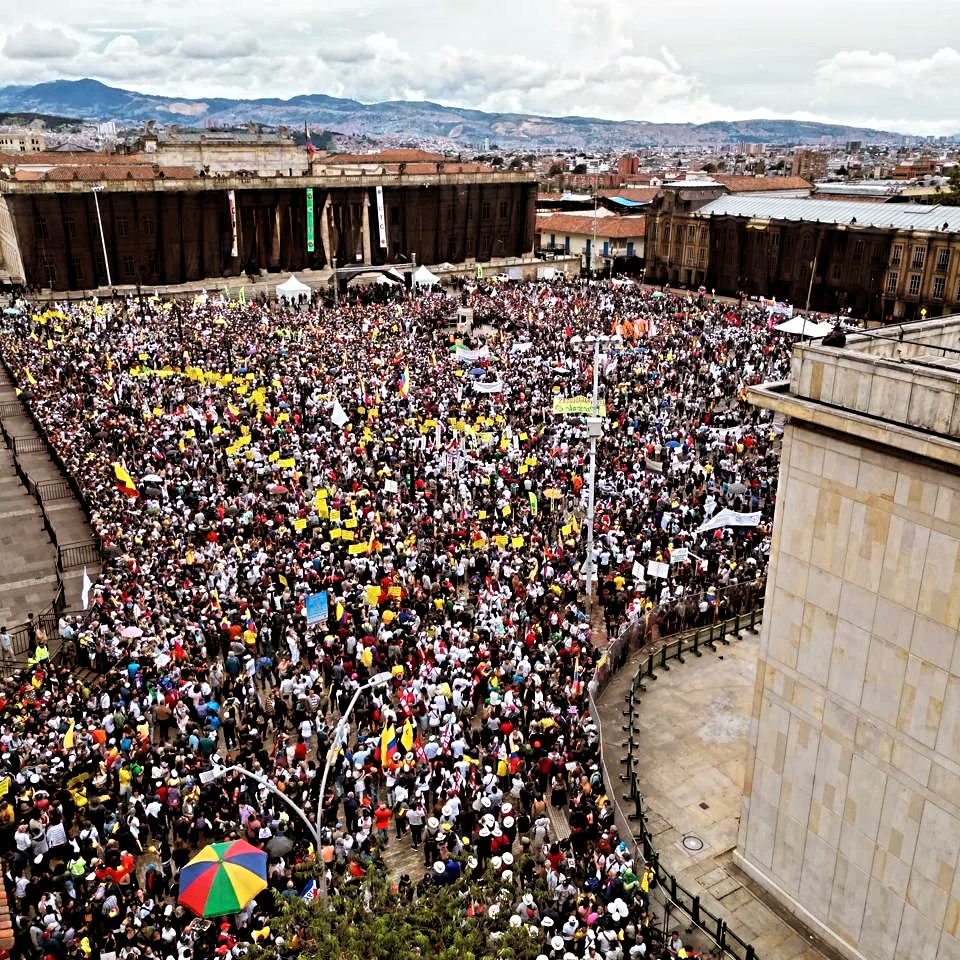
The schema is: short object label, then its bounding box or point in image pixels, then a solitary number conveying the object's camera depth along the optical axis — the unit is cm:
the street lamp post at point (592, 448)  2203
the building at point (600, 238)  8606
